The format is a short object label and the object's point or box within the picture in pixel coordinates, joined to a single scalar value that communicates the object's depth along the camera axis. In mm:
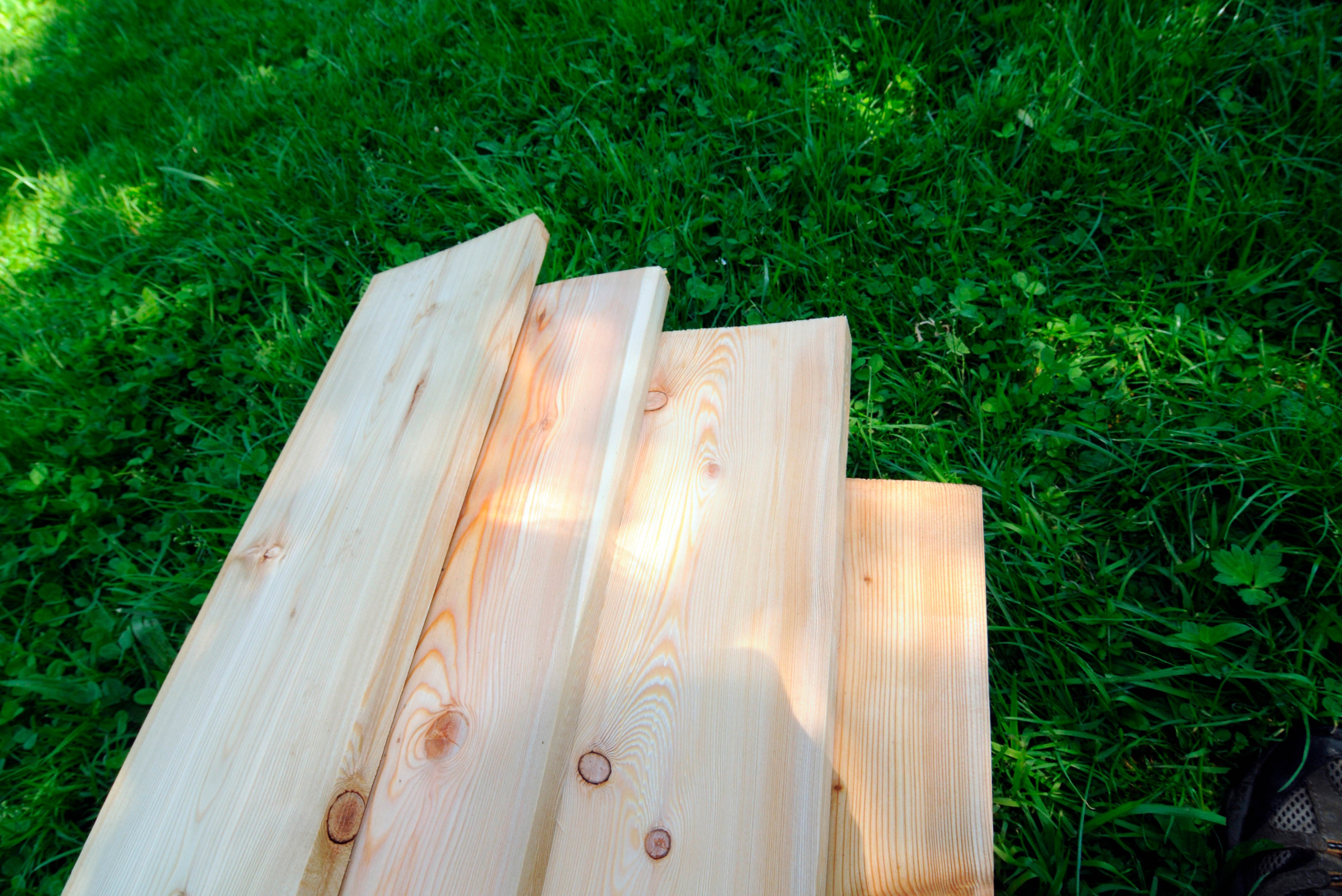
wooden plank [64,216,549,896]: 1005
